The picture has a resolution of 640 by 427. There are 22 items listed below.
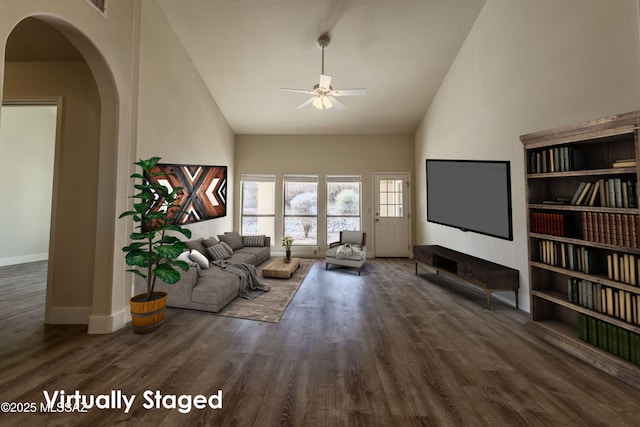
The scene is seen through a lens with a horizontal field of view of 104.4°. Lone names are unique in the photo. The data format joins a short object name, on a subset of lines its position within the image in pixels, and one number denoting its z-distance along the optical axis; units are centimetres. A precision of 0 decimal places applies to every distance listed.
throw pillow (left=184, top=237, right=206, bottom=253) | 398
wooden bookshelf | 178
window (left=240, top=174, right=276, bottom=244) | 669
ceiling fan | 343
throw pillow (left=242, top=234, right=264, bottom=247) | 582
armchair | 477
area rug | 283
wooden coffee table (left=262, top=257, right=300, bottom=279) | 425
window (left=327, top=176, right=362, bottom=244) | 661
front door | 641
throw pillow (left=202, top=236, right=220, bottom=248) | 436
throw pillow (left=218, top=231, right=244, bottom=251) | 530
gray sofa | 294
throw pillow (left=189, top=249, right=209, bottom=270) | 342
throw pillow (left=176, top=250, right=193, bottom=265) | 320
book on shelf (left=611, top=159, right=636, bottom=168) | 176
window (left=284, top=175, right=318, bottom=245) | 666
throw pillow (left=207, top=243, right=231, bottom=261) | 418
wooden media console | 302
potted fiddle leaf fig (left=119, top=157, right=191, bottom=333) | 236
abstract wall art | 380
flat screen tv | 313
